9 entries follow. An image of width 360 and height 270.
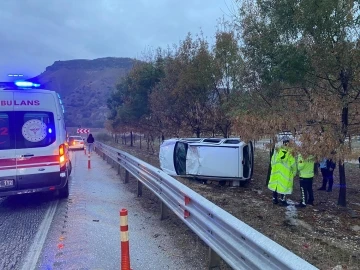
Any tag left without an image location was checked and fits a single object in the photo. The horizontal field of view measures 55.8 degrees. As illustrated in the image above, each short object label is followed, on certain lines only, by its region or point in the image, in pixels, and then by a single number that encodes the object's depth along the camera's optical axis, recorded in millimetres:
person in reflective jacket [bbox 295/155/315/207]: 7973
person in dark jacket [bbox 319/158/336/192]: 10098
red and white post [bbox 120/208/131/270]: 3826
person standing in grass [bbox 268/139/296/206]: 7961
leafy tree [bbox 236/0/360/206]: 7039
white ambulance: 7047
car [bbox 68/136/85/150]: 30277
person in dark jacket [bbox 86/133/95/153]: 25188
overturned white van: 10359
